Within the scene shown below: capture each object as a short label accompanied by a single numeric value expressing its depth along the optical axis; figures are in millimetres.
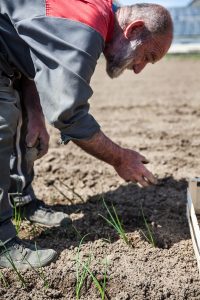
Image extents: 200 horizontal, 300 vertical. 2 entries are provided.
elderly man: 2326
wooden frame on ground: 2534
